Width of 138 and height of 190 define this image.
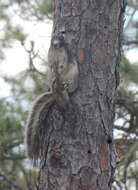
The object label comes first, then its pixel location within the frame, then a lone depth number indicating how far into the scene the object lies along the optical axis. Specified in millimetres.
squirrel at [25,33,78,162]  10722
